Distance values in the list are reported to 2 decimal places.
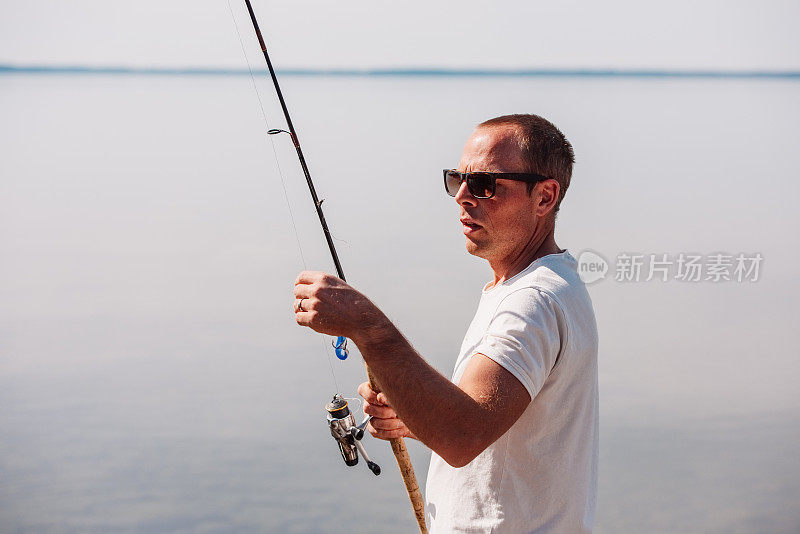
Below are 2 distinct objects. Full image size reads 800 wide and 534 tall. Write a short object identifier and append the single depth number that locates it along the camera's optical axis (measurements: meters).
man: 3.42
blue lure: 4.07
